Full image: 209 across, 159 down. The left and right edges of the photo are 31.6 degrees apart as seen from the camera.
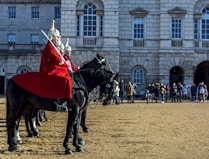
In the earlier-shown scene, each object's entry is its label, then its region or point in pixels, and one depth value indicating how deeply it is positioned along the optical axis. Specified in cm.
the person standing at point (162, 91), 3275
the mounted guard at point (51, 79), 953
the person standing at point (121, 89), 3374
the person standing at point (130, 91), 3173
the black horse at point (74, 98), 977
